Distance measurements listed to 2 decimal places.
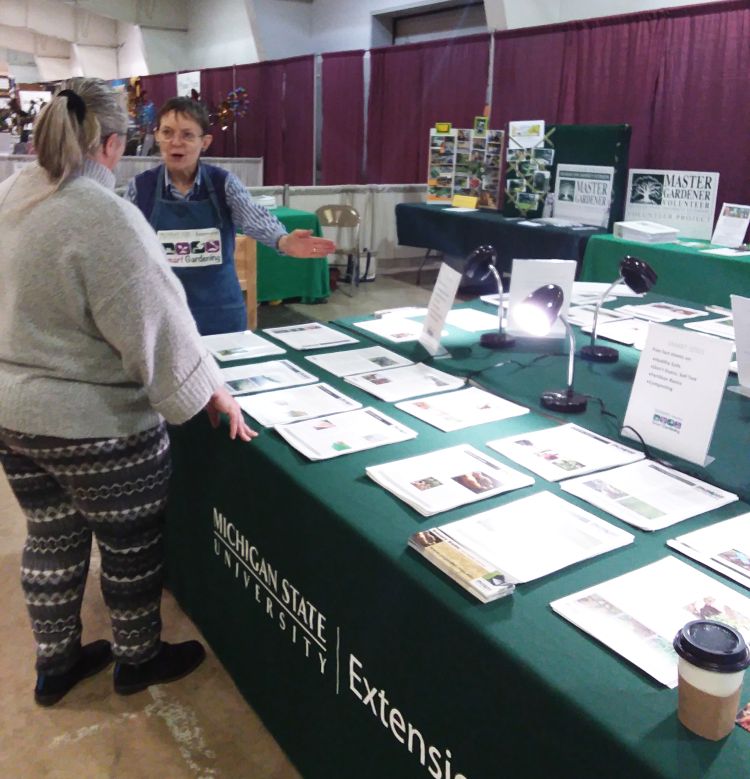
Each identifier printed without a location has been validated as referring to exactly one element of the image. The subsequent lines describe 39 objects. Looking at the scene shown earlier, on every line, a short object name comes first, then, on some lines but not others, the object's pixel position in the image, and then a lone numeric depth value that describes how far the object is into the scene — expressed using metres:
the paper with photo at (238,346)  2.03
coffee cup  0.69
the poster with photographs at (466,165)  5.59
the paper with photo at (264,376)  1.78
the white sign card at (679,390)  1.30
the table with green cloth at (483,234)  4.48
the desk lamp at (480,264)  1.94
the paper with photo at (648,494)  1.19
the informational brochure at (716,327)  2.31
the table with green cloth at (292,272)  5.23
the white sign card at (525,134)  4.93
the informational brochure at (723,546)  1.04
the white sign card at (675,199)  4.16
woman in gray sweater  1.24
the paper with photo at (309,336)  2.16
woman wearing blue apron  2.11
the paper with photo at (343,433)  1.42
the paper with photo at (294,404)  1.58
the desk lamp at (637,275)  1.81
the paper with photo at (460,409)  1.58
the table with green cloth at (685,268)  3.52
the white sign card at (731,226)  3.85
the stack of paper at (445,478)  1.21
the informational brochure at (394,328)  2.23
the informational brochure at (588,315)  2.40
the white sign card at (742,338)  1.69
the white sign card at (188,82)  10.45
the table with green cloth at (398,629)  0.80
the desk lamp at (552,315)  1.63
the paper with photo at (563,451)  1.35
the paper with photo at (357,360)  1.93
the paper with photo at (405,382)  1.75
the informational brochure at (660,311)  2.52
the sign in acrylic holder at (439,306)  1.87
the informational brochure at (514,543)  1.00
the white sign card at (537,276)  2.00
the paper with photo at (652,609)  0.87
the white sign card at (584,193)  4.59
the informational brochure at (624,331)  2.20
